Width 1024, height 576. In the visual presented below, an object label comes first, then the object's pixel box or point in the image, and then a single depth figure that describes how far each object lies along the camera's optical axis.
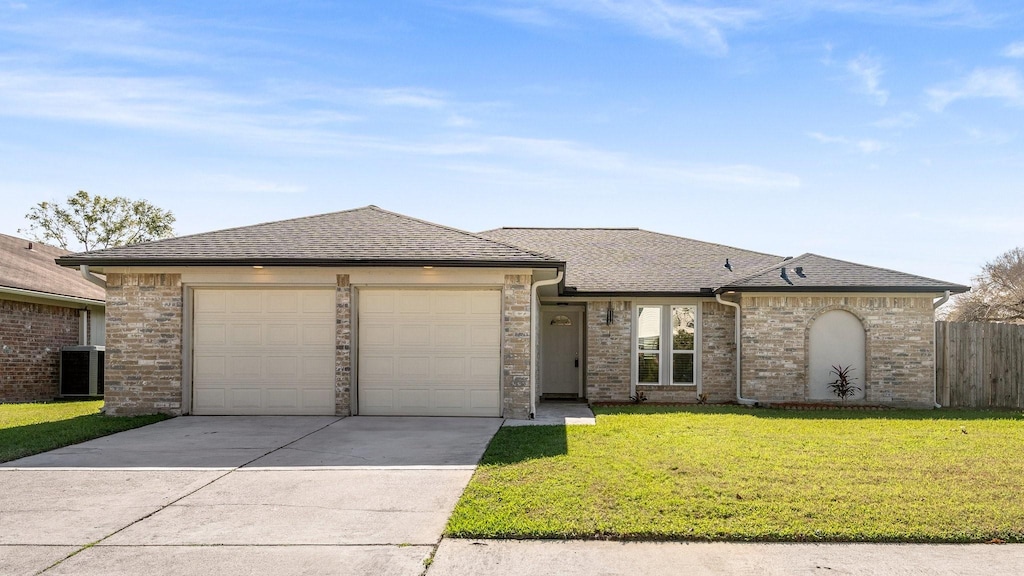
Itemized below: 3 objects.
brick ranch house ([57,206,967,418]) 12.37
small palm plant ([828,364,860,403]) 15.16
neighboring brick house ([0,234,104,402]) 16.38
